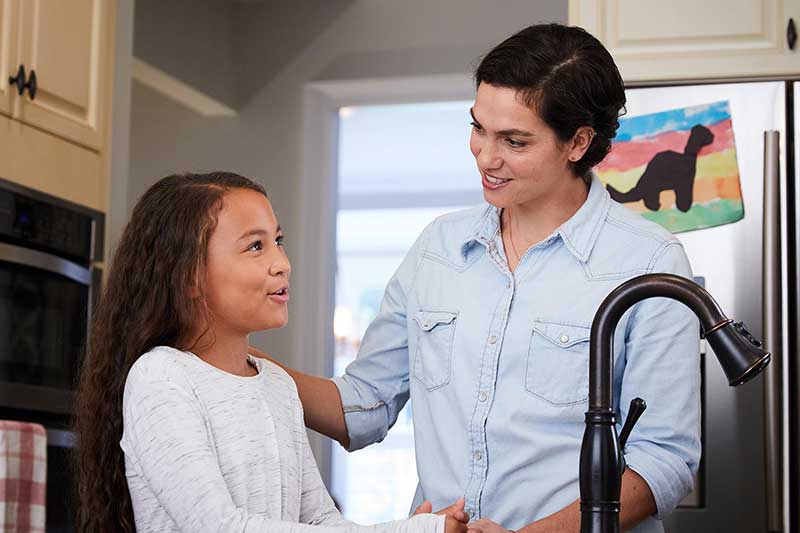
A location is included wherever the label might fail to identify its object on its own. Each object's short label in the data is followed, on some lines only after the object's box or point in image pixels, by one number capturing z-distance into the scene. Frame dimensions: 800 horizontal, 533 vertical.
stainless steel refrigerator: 2.52
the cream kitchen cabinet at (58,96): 2.68
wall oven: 2.66
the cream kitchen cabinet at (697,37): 2.69
